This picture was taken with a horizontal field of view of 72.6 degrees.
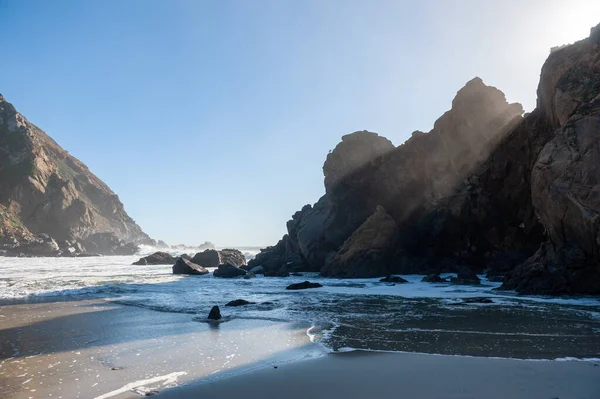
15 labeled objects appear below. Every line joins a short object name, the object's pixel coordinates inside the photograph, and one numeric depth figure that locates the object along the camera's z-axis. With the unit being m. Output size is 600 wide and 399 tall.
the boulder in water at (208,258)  62.66
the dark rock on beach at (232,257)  66.36
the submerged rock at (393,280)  31.23
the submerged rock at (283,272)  44.45
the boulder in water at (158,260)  64.69
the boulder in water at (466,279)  28.25
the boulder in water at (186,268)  45.88
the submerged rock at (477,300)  18.58
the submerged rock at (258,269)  51.00
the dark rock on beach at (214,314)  14.92
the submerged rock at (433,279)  30.14
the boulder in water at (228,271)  42.44
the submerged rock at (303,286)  28.12
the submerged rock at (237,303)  19.10
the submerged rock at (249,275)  41.95
